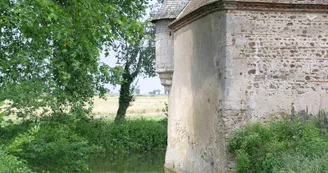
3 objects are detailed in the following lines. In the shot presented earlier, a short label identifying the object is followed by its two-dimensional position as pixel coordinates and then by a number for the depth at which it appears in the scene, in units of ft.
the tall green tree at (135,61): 103.35
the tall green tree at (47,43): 29.66
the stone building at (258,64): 42.24
